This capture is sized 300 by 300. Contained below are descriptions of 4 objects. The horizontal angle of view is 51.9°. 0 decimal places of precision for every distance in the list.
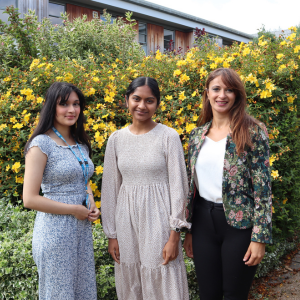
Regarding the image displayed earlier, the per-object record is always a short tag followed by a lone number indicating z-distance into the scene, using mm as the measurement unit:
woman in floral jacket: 1684
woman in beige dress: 1845
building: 7498
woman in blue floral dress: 1710
